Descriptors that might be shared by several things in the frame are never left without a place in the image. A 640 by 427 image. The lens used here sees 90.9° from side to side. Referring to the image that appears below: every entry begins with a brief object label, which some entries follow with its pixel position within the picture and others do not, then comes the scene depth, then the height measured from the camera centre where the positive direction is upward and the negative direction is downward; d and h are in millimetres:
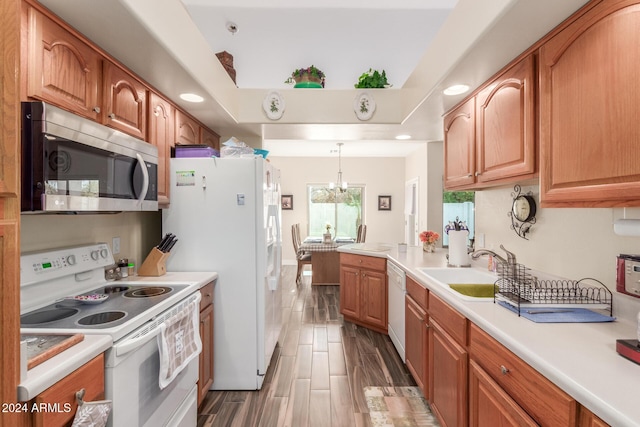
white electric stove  1264 -463
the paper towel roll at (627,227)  1052 -40
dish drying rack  1444 -385
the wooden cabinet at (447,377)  1554 -896
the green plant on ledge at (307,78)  3051 +1340
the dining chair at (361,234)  6509 -402
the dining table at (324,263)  5660 -873
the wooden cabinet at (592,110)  1048 +399
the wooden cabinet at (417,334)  2127 -874
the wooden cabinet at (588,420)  795 -531
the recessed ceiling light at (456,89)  2127 +865
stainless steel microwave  1162 +216
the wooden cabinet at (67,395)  895 -577
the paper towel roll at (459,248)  2562 -272
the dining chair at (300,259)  5906 -833
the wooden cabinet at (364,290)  3359 -855
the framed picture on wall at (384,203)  7977 +296
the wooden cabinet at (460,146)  2176 +519
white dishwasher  2744 -831
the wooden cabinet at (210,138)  3160 +806
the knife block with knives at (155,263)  2264 -351
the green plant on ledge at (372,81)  3043 +1299
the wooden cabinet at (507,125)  1563 +501
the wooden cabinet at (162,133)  2150 +580
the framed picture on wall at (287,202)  7773 +308
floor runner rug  2037 -1336
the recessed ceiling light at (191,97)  2320 +883
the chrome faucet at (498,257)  1822 -267
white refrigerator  2420 -229
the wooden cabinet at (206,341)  2154 -912
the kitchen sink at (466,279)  2107 -474
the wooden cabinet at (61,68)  1254 +654
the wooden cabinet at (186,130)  2562 +736
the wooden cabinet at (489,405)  1104 -749
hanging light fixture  6618 +863
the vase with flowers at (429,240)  3418 -273
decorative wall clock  2027 +20
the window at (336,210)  7941 +114
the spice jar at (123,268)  2164 -371
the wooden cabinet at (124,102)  1696 +658
